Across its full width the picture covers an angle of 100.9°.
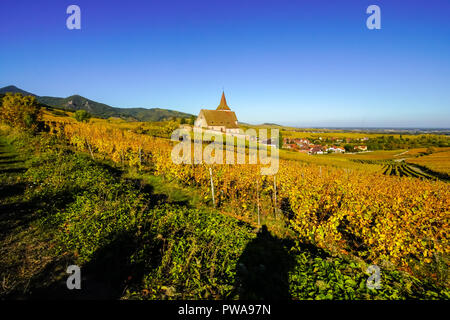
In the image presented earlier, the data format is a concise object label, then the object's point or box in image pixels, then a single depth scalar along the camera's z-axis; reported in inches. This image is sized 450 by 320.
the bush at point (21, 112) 983.2
